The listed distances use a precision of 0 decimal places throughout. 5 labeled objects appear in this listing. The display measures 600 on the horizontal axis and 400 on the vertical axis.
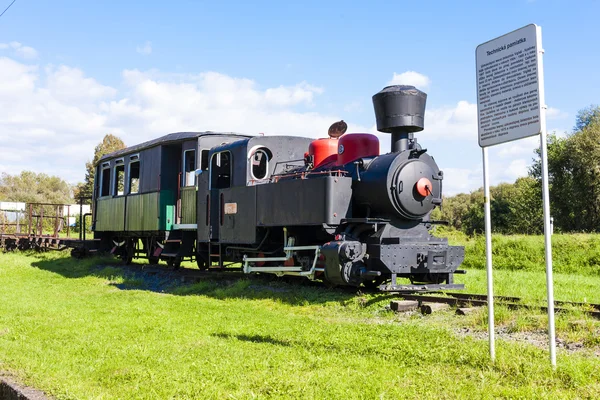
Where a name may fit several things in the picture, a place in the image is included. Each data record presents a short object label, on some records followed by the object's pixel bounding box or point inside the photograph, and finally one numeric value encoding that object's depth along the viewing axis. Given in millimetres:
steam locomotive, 8805
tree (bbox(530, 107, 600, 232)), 32094
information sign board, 4641
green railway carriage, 13406
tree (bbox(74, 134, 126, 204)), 55072
